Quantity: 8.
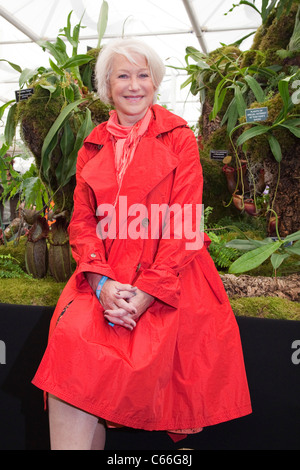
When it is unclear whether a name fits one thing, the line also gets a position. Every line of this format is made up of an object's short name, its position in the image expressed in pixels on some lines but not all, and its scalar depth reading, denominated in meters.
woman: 1.14
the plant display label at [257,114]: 2.11
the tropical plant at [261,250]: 1.76
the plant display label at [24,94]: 2.22
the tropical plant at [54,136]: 2.15
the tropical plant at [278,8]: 2.21
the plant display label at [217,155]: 2.61
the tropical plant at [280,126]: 1.97
